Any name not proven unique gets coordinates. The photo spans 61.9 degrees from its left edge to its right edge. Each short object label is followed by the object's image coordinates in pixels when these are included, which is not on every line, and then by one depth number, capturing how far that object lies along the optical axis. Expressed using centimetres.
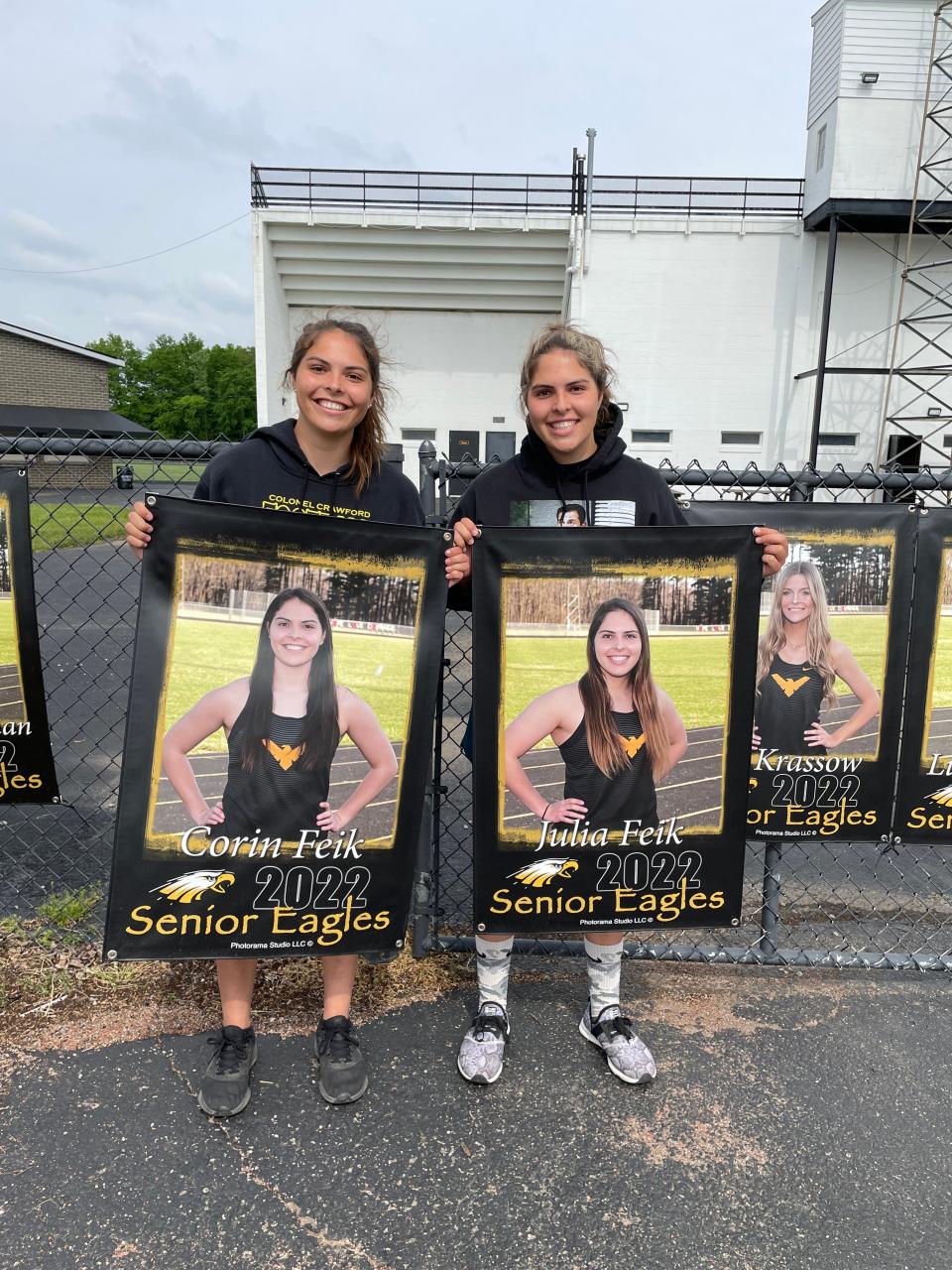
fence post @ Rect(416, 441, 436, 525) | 276
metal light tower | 1543
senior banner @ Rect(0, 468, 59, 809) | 259
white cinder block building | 1583
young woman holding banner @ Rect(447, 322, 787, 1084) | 236
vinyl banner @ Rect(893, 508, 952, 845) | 269
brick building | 3186
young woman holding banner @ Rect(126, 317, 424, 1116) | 233
